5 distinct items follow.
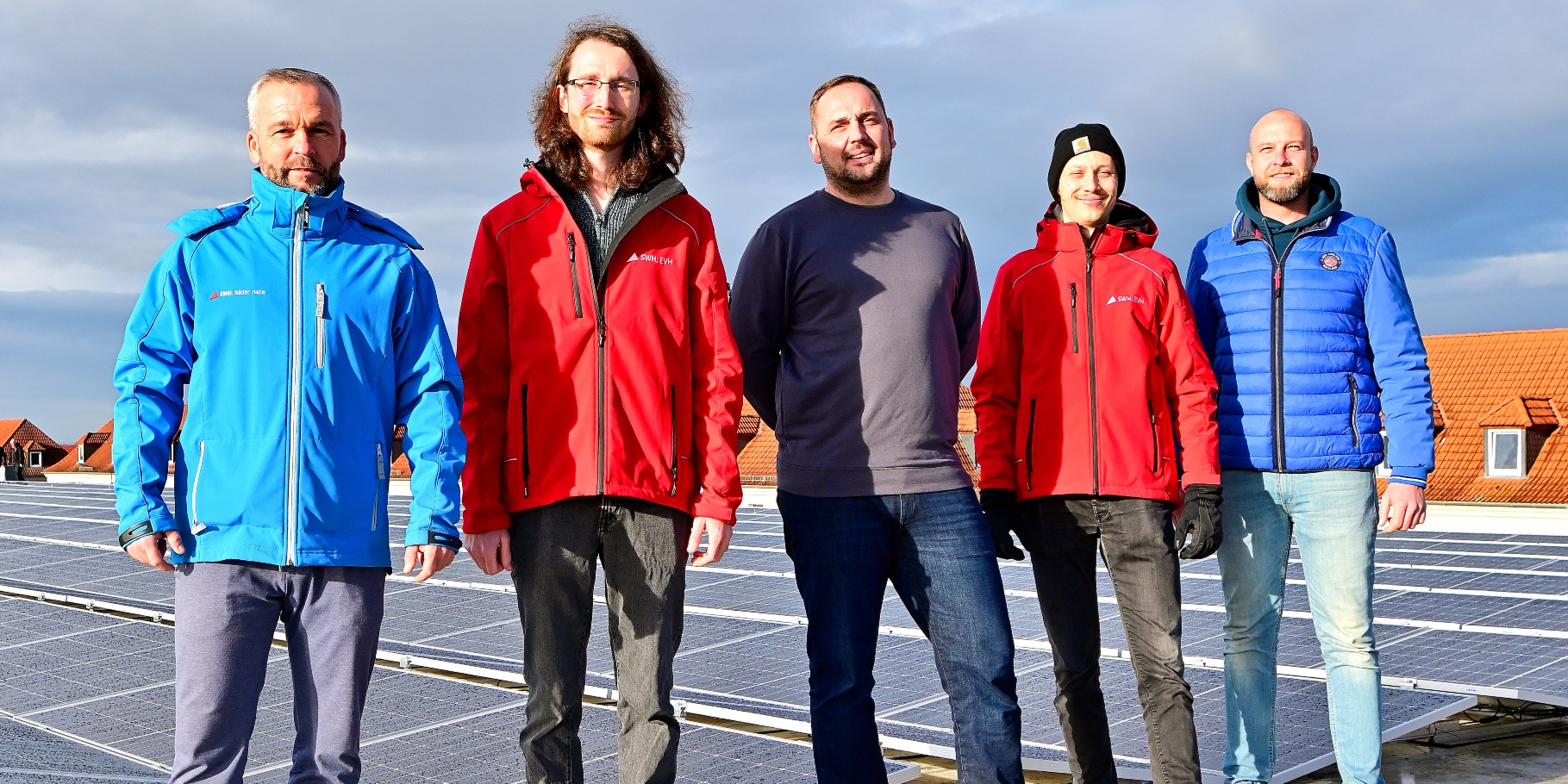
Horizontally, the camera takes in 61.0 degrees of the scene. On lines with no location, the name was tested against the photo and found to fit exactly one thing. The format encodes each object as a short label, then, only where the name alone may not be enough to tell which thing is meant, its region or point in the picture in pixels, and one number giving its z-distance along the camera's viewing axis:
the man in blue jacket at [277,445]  3.06
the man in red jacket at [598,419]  3.30
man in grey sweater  3.74
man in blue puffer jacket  4.40
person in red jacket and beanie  4.11
